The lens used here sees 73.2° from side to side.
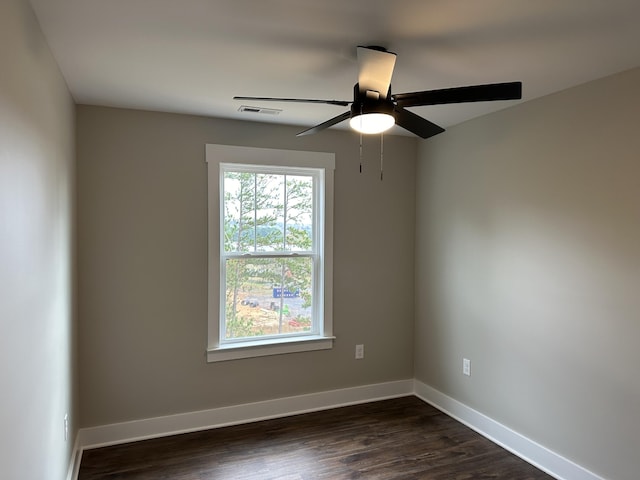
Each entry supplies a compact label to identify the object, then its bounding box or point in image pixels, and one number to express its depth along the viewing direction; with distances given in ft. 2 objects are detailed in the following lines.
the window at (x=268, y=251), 10.92
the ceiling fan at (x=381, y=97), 5.76
